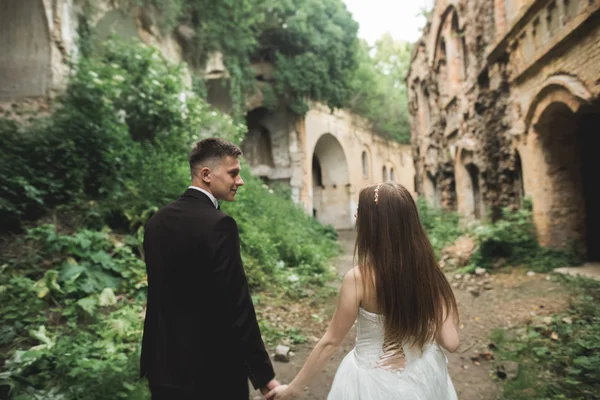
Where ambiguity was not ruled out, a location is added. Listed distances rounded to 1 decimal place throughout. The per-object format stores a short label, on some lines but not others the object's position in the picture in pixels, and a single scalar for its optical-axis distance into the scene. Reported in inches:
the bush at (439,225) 394.6
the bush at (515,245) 261.9
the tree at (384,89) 870.4
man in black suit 70.1
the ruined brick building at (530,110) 213.5
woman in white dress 65.7
